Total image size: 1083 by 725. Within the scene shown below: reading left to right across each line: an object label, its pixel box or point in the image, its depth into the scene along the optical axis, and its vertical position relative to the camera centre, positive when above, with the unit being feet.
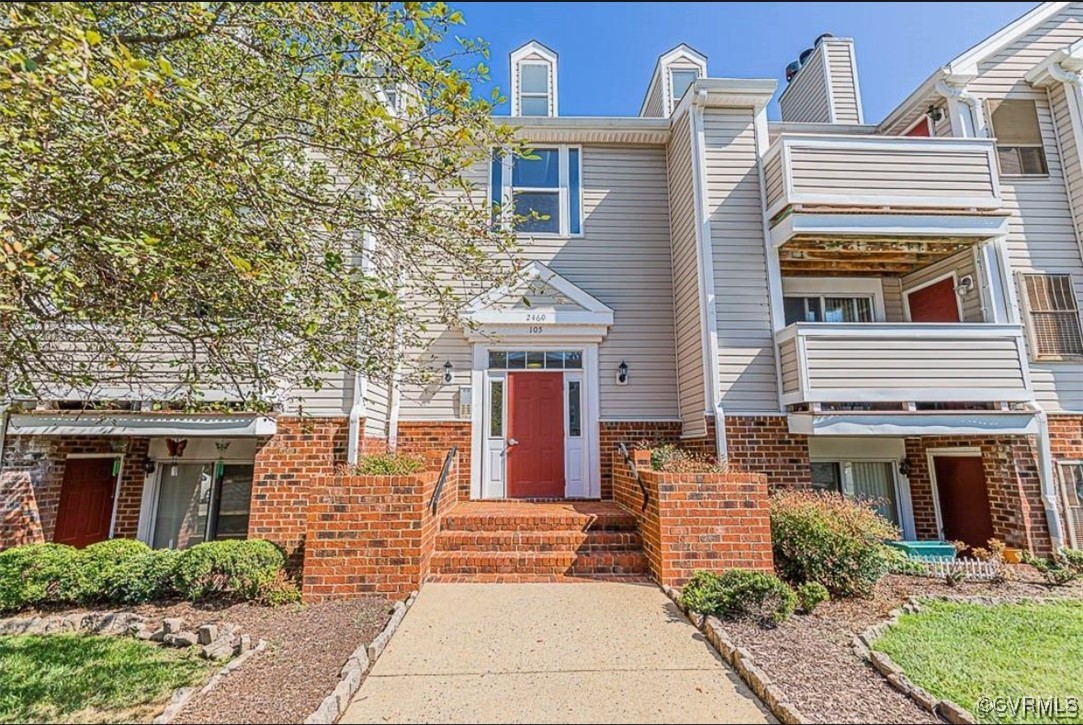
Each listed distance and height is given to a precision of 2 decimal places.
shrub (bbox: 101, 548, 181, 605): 18.08 -4.54
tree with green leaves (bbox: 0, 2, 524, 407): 9.97 +6.63
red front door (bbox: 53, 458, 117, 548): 23.50 -2.34
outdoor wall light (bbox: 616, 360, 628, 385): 27.61 +4.21
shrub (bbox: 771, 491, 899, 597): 17.01 -3.29
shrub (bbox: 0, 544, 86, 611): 17.75 -4.41
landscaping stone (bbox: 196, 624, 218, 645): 14.53 -5.20
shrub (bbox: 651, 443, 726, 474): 19.29 -0.48
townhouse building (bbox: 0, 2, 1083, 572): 21.90 +5.22
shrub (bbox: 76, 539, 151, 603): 18.04 -3.93
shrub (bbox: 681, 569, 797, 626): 14.61 -4.33
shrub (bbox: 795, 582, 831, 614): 15.43 -4.45
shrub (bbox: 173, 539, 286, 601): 17.79 -4.17
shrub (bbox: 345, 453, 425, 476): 19.27 -0.52
